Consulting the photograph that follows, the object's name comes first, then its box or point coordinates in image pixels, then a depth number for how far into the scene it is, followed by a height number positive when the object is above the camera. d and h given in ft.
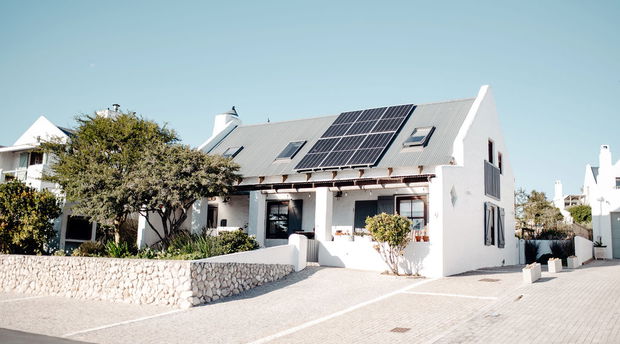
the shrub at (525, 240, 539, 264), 88.99 -1.33
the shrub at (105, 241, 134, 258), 63.41 -2.31
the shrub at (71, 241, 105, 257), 67.75 -2.49
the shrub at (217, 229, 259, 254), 60.08 -0.72
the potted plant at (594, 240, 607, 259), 88.48 -0.83
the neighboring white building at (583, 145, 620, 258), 90.74 +7.54
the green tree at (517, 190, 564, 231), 125.59 +8.34
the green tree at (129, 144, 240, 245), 63.21 +7.15
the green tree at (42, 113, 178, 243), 64.49 +10.49
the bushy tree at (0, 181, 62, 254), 74.38 +1.78
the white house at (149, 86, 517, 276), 61.98 +7.27
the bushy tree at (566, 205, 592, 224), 165.30 +10.45
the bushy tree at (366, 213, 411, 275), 57.31 +0.99
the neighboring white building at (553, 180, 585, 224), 195.77 +19.23
